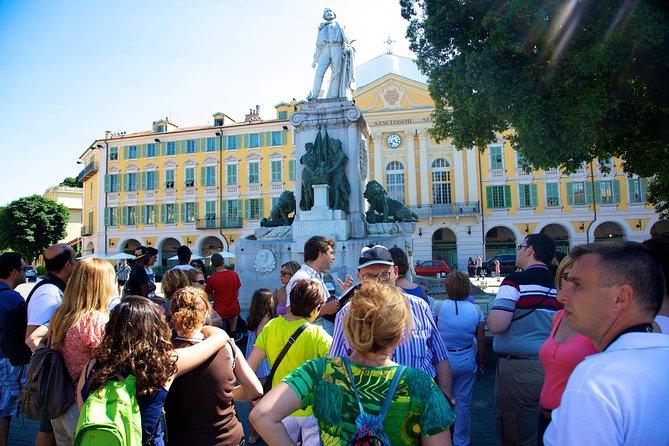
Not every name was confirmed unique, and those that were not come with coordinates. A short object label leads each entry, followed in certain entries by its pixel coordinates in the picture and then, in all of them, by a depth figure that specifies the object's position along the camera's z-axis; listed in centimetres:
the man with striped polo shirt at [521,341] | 318
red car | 2984
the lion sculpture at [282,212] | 1071
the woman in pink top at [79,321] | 267
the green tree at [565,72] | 888
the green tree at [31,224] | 4462
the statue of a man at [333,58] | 1077
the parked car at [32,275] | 3288
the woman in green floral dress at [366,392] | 177
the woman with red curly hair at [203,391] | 251
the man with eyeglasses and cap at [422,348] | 247
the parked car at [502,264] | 3070
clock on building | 3979
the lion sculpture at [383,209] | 1030
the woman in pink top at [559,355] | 217
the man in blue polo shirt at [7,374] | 348
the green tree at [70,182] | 7012
